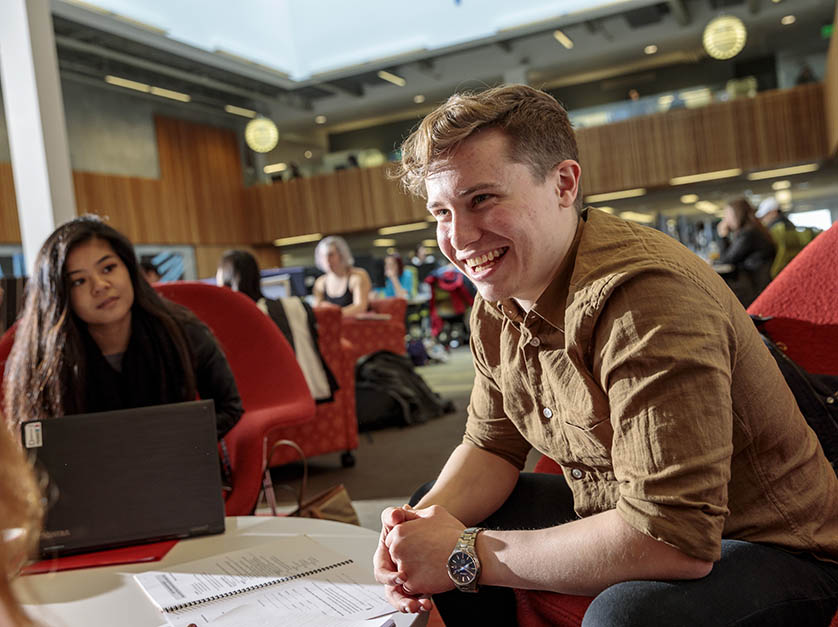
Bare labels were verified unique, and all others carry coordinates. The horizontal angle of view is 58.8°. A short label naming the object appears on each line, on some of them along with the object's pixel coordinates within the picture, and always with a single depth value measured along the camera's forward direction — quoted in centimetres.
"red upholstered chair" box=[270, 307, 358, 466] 419
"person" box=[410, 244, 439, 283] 1240
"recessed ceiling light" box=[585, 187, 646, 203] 1303
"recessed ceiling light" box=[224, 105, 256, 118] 1525
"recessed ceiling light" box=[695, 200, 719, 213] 1370
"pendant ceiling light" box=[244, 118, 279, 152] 1266
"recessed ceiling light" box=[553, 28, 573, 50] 1244
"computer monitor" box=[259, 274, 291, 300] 586
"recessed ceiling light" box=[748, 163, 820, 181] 1213
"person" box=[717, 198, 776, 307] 702
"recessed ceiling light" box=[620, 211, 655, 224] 1380
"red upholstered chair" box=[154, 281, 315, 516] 271
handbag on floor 204
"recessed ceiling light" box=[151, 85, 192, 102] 1338
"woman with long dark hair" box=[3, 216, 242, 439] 202
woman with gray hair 660
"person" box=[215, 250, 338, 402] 400
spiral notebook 109
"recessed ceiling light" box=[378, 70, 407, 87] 1385
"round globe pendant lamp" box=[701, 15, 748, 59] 1024
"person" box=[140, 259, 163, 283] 560
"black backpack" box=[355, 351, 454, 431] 541
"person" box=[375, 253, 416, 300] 1045
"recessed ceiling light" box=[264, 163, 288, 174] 1563
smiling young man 98
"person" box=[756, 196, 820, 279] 712
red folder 141
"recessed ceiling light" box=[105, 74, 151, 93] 1245
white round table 116
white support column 358
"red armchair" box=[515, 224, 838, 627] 150
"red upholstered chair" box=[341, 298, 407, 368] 564
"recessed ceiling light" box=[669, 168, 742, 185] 1195
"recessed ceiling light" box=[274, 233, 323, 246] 1505
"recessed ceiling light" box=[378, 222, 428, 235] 1484
